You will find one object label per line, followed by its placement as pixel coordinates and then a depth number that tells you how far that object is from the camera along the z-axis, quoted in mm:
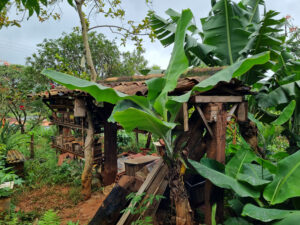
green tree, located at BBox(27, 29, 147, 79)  12227
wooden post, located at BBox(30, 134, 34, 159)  7414
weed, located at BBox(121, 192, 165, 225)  2407
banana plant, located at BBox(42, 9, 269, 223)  1786
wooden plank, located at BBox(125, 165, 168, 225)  3042
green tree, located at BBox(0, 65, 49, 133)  6804
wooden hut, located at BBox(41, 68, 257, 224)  2617
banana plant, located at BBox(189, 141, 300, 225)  1823
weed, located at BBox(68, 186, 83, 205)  4816
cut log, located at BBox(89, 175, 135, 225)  3227
